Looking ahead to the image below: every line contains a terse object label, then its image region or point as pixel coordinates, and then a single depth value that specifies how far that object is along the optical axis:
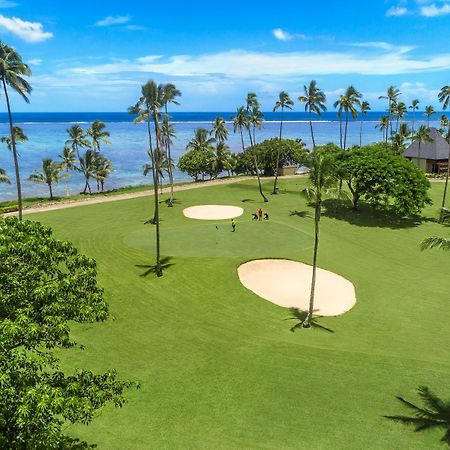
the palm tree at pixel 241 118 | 64.44
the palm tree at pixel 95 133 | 88.81
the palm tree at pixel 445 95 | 56.28
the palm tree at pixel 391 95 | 97.69
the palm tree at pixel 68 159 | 83.46
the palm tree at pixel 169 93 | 41.22
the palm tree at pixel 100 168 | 85.25
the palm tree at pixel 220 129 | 85.69
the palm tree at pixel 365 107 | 98.21
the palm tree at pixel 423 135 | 90.12
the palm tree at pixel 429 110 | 107.66
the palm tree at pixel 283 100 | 67.19
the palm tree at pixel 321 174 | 29.27
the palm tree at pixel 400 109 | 101.44
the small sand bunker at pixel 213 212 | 59.66
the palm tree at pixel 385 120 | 106.84
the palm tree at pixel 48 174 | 76.56
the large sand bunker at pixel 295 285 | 35.50
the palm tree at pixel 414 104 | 111.11
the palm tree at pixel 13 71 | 38.91
